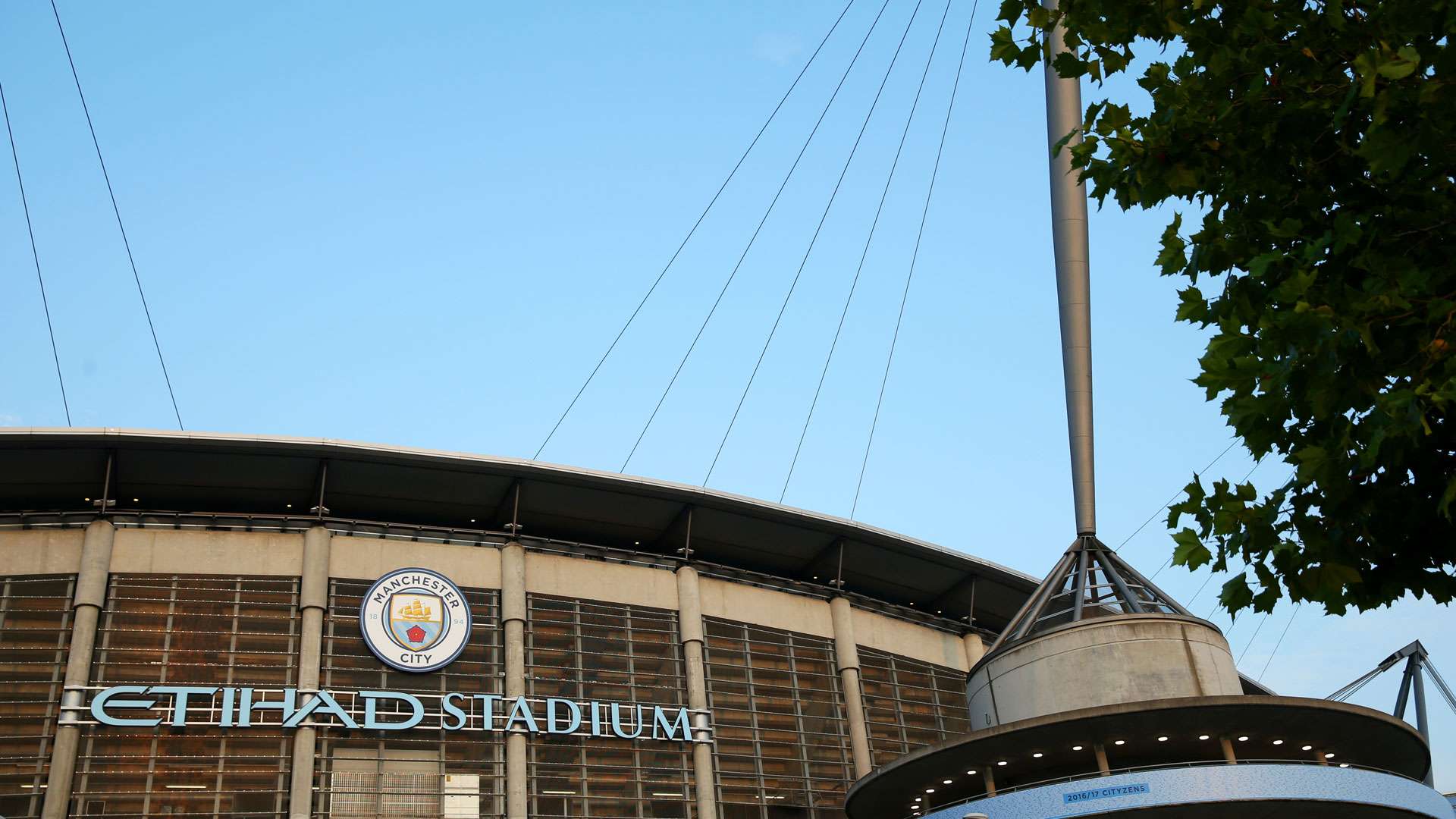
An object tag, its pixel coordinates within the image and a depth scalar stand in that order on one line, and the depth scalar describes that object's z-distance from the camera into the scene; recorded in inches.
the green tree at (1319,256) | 344.5
